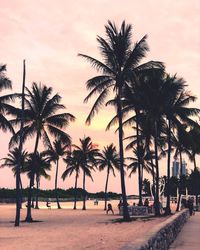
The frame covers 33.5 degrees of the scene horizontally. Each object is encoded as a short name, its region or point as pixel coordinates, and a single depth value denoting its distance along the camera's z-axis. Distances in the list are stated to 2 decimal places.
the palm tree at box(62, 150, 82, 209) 49.81
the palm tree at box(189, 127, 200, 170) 35.81
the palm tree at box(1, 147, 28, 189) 53.61
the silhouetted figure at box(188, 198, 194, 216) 28.10
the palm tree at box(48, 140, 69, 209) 48.36
